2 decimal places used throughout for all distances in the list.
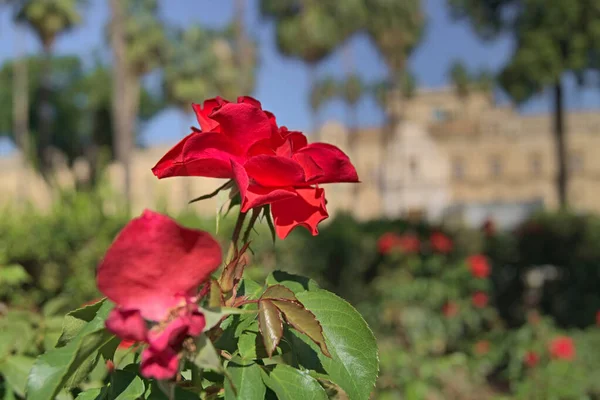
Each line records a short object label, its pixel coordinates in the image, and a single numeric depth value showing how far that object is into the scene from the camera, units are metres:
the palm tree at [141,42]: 27.11
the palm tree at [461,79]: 39.25
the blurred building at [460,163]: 34.09
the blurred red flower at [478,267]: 5.54
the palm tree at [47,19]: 25.86
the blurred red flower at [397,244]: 5.77
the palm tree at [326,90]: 38.25
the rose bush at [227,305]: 0.53
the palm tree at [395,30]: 28.00
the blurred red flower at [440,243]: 5.75
